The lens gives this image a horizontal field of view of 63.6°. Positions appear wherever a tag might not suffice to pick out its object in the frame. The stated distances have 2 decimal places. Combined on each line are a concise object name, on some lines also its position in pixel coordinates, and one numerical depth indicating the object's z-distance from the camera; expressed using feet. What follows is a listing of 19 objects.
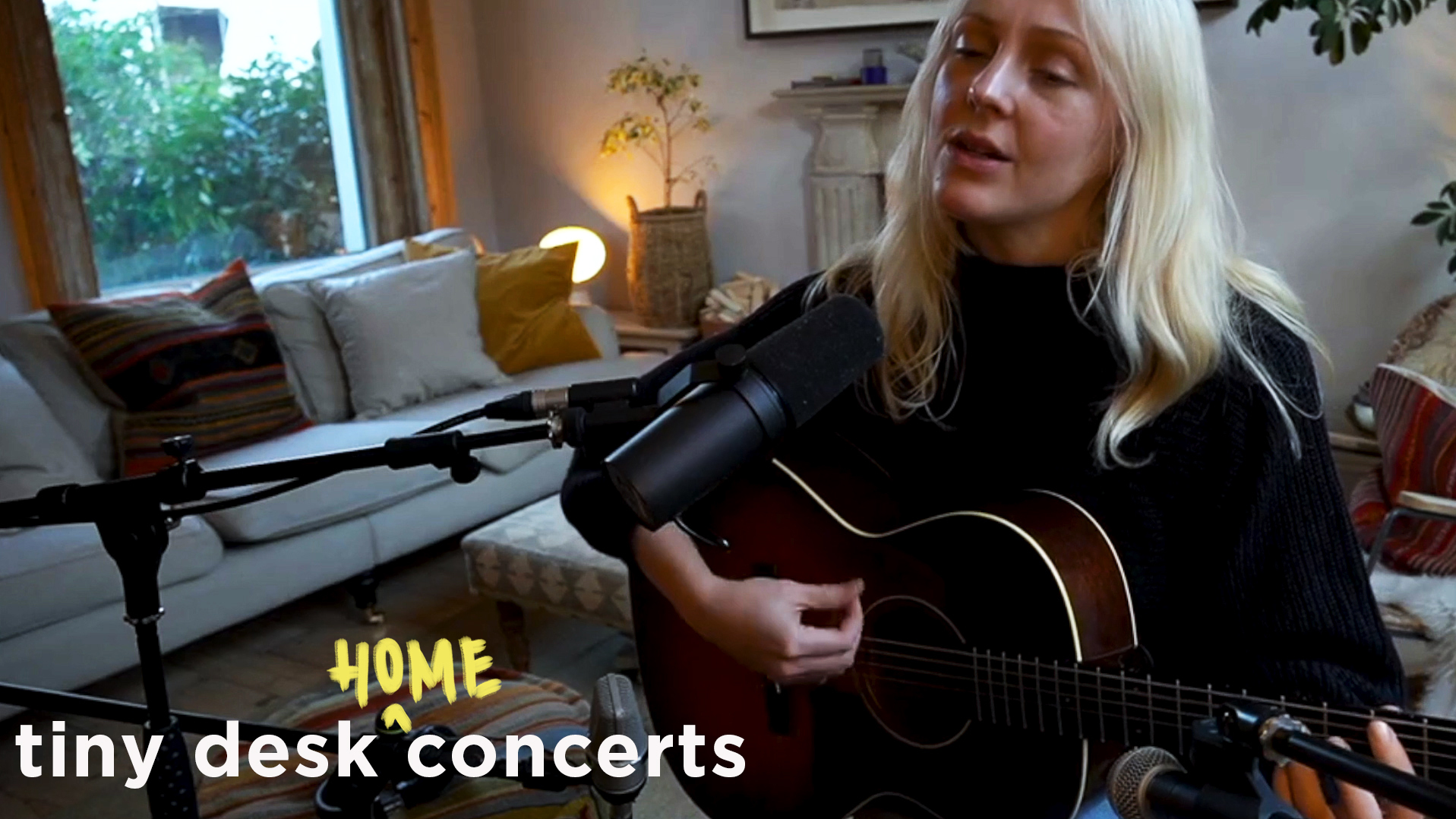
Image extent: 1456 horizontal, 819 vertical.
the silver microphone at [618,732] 2.31
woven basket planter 13.94
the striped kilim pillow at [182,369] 9.68
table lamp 14.44
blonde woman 3.36
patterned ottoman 7.94
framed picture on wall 12.65
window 11.96
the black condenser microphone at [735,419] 1.90
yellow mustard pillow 12.12
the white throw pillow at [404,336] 11.18
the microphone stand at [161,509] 2.60
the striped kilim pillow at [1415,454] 6.40
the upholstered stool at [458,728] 4.64
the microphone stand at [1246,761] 1.79
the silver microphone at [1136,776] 2.03
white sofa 8.17
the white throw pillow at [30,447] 8.64
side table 14.10
